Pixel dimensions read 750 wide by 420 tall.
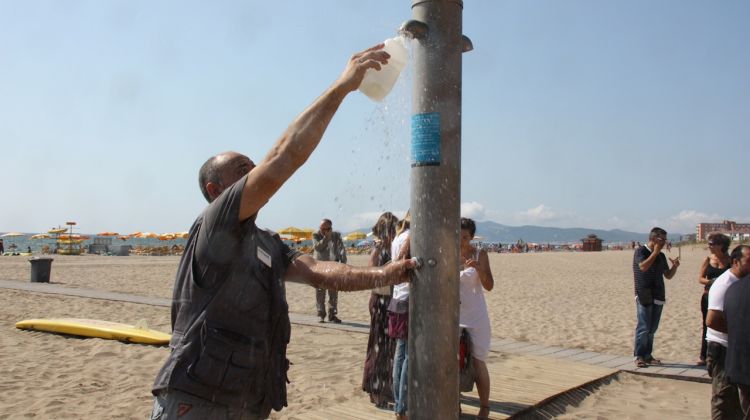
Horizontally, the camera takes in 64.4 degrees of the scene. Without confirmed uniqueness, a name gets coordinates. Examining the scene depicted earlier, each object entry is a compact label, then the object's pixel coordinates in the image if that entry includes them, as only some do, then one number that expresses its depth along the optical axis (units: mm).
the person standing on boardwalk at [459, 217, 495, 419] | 4598
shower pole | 2422
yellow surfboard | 8258
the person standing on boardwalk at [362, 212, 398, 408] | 5203
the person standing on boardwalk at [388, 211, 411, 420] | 4664
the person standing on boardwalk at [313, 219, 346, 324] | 9508
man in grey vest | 1999
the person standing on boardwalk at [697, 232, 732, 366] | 6836
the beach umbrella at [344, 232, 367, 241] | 58456
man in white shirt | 4020
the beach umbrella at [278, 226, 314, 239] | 56594
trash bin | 18172
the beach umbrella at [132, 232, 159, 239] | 60503
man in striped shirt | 7074
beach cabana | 71625
